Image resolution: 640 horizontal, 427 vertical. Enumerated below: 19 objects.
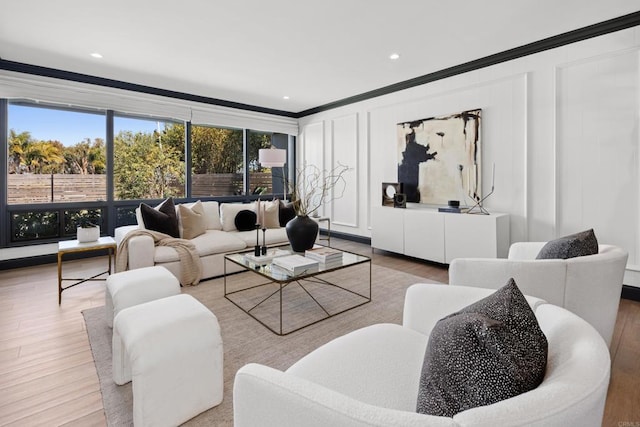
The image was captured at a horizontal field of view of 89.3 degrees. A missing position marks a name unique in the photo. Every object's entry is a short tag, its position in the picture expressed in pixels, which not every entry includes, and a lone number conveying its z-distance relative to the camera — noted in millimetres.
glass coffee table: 2586
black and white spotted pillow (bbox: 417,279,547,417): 710
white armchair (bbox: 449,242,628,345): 1741
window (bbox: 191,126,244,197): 5621
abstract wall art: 4066
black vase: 3127
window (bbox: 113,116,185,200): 4824
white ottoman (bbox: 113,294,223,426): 1423
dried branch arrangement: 6020
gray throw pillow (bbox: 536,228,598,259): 1863
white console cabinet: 3600
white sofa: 3236
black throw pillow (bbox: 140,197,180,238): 3629
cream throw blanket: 3439
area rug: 1624
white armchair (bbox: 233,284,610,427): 606
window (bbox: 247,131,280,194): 6314
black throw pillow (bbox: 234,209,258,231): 4410
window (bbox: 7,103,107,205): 4094
